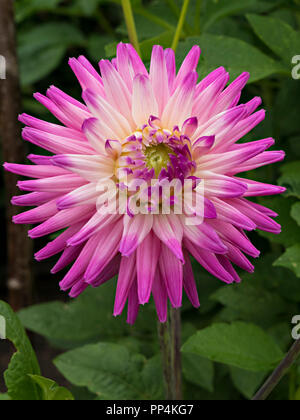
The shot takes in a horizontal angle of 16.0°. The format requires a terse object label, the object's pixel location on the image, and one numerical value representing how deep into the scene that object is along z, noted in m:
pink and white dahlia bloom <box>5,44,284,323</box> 0.51
